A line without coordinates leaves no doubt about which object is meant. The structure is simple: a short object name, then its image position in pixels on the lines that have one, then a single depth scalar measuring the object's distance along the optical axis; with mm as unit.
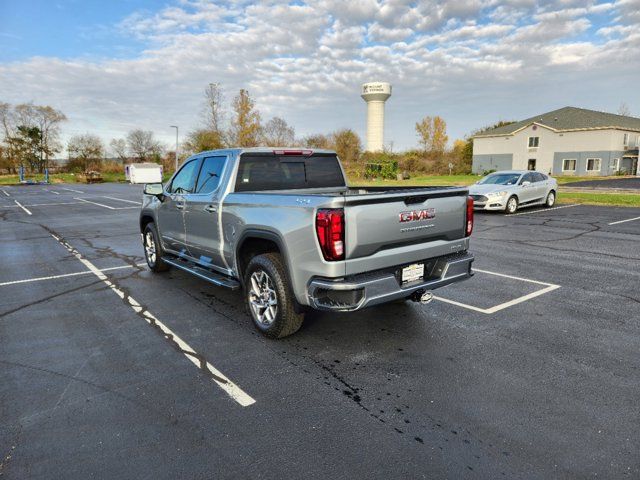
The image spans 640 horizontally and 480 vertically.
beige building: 46594
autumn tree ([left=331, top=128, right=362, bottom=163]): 60506
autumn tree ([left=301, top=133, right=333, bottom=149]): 60250
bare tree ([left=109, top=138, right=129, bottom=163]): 83000
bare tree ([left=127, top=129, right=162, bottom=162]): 80500
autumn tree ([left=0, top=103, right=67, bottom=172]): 67125
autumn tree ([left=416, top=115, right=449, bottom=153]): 80875
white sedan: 15227
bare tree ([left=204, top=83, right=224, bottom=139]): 47562
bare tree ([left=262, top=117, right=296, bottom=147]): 58209
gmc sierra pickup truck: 3629
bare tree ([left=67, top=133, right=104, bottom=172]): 70500
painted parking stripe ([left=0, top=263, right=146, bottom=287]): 6782
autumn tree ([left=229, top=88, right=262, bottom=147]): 46344
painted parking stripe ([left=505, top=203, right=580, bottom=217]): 15084
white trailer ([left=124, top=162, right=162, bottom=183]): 51531
